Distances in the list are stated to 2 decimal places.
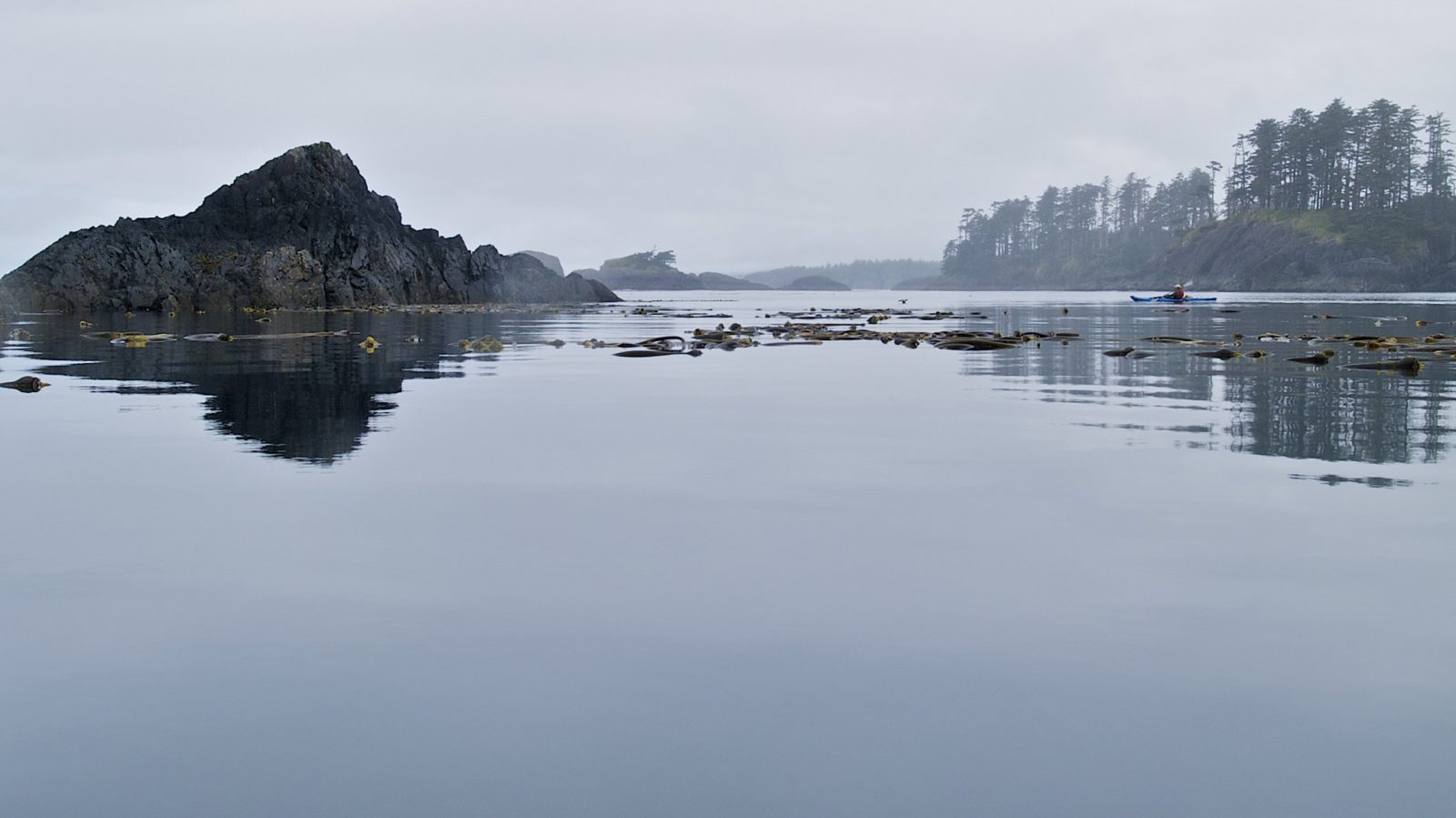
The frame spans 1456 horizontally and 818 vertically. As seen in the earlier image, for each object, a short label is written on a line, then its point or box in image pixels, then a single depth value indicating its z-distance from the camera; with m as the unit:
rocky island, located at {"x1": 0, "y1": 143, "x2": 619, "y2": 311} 85.56
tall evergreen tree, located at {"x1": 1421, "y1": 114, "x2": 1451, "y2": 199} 174.62
